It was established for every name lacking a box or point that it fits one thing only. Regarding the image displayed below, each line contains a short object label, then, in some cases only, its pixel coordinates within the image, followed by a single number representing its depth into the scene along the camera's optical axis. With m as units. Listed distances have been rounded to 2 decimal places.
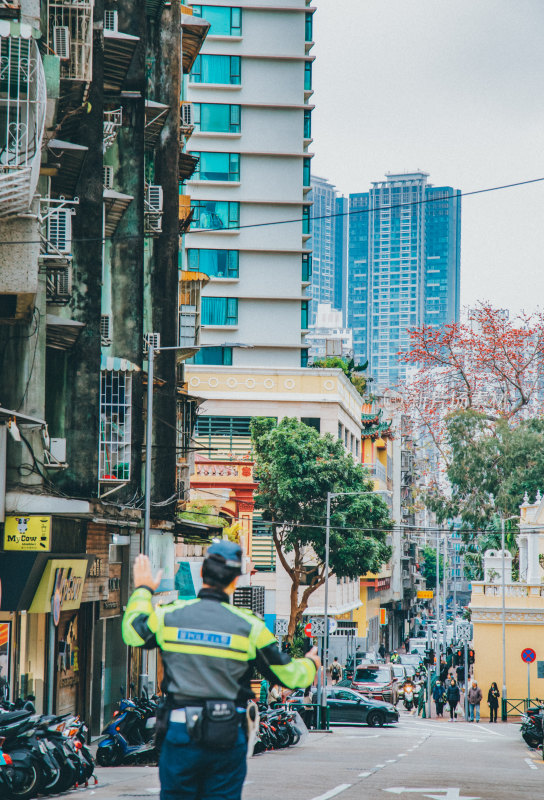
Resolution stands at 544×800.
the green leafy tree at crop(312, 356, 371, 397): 64.96
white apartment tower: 65.06
